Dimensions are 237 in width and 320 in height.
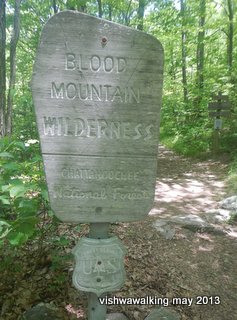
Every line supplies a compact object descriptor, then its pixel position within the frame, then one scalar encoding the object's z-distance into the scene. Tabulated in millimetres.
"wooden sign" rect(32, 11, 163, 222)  1711
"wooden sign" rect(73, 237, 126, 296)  1956
